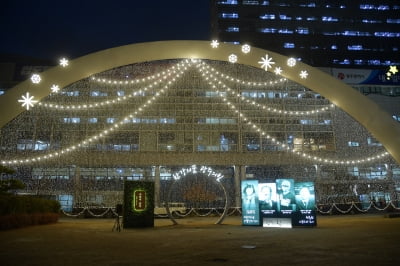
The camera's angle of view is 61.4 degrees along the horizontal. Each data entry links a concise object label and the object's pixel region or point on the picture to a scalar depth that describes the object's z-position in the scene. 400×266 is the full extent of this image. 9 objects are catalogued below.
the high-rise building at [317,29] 69.12
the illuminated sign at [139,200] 13.77
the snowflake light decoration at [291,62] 17.13
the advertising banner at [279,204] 12.88
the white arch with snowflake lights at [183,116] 16.61
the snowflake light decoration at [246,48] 16.69
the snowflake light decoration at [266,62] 17.02
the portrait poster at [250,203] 13.81
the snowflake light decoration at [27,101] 15.57
